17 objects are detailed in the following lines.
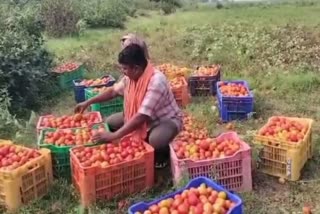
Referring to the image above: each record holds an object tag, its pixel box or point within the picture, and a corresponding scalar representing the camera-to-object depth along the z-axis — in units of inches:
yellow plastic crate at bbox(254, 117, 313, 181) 168.2
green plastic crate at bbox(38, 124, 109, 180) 171.5
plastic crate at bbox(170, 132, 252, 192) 156.1
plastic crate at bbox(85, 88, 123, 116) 248.3
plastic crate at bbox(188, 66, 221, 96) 281.3
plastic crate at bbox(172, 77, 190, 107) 261.7
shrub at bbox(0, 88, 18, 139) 222.5
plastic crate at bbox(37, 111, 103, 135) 185.6
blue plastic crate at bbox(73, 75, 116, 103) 273.4
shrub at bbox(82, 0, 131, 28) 528.4
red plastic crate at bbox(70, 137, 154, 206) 152.8
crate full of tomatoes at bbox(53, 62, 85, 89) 305.6
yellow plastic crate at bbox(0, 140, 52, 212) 151.9
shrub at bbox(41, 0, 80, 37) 469.7
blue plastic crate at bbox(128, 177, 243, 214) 130.5
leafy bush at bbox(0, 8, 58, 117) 262.7
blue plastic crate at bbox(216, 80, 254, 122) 235.9
